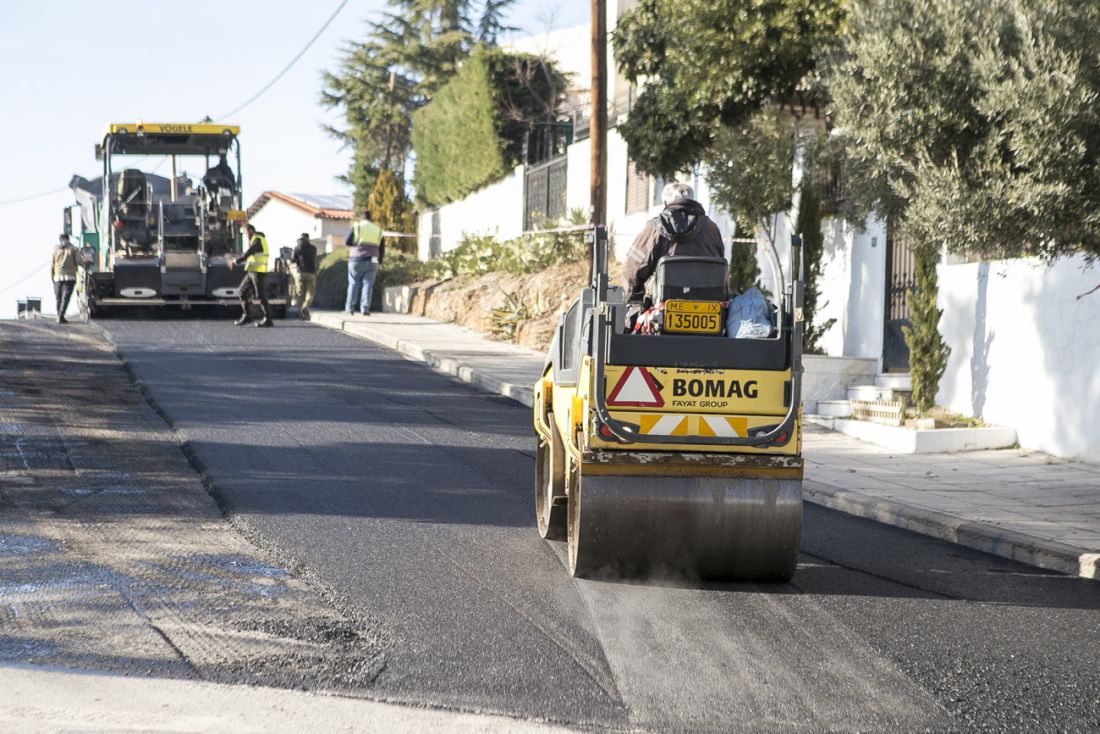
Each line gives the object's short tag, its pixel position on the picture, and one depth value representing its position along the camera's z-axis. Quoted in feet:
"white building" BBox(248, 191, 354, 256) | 176.76
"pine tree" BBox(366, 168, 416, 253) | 140.46
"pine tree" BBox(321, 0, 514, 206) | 171.63
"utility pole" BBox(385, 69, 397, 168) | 165.99
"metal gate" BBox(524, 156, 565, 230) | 100.73
